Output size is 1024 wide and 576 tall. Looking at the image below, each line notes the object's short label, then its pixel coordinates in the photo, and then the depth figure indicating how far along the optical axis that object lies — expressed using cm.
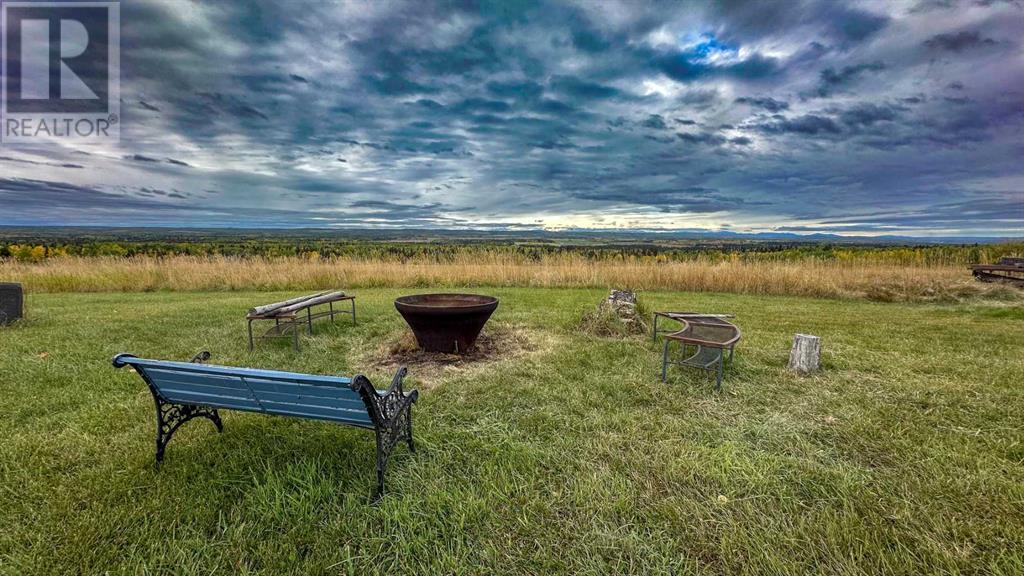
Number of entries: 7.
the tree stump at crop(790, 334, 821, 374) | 461
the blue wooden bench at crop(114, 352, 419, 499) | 228
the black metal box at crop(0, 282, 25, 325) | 651
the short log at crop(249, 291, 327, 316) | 516
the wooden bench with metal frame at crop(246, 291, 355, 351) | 523
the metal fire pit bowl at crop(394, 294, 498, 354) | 473
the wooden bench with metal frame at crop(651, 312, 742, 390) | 409
